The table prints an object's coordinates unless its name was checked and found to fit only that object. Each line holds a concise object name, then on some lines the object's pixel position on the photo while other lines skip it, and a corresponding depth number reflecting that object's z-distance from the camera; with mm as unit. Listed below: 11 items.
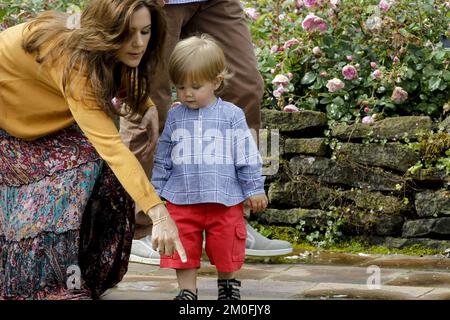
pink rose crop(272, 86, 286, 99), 7425
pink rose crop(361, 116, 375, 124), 7047
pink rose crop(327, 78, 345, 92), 7258
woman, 4542
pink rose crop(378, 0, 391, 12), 7591
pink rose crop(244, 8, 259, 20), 8328
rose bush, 7258
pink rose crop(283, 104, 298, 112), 7316
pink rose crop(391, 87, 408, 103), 7091
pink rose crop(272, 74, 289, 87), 7373
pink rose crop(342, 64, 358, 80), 7348
